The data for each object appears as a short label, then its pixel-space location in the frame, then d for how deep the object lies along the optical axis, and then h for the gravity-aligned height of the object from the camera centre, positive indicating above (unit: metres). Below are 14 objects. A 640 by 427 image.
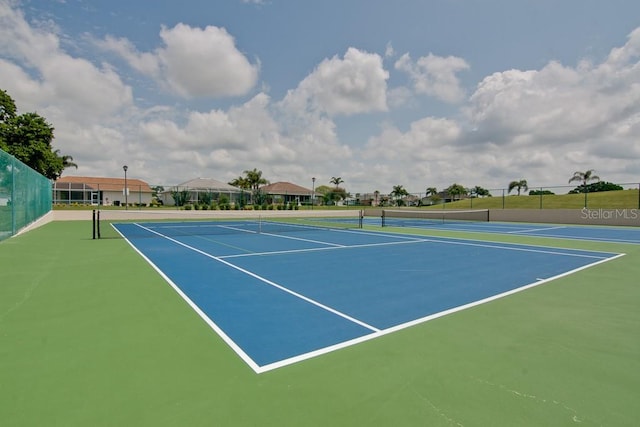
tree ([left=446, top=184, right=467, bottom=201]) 67.46 +3.59
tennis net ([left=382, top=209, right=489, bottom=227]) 33.06 -0.96
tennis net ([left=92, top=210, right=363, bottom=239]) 17.35 -1.51
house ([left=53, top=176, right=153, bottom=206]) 38.25 +0.68
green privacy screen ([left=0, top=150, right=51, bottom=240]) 11.58 +0.18
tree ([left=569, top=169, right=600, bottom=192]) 47.53 +4.36
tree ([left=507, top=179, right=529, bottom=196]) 31.77 +1.81
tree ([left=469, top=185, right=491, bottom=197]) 36.66 +1.66
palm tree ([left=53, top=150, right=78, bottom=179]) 56.86 +6.30
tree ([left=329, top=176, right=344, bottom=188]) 93.38 +6.36
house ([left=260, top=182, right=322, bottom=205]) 38.50 +1.43
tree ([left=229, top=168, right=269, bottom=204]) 59.66 +4.02
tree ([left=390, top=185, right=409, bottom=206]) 46.74 +1.14
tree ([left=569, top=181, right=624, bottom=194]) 31.26 +2.09
